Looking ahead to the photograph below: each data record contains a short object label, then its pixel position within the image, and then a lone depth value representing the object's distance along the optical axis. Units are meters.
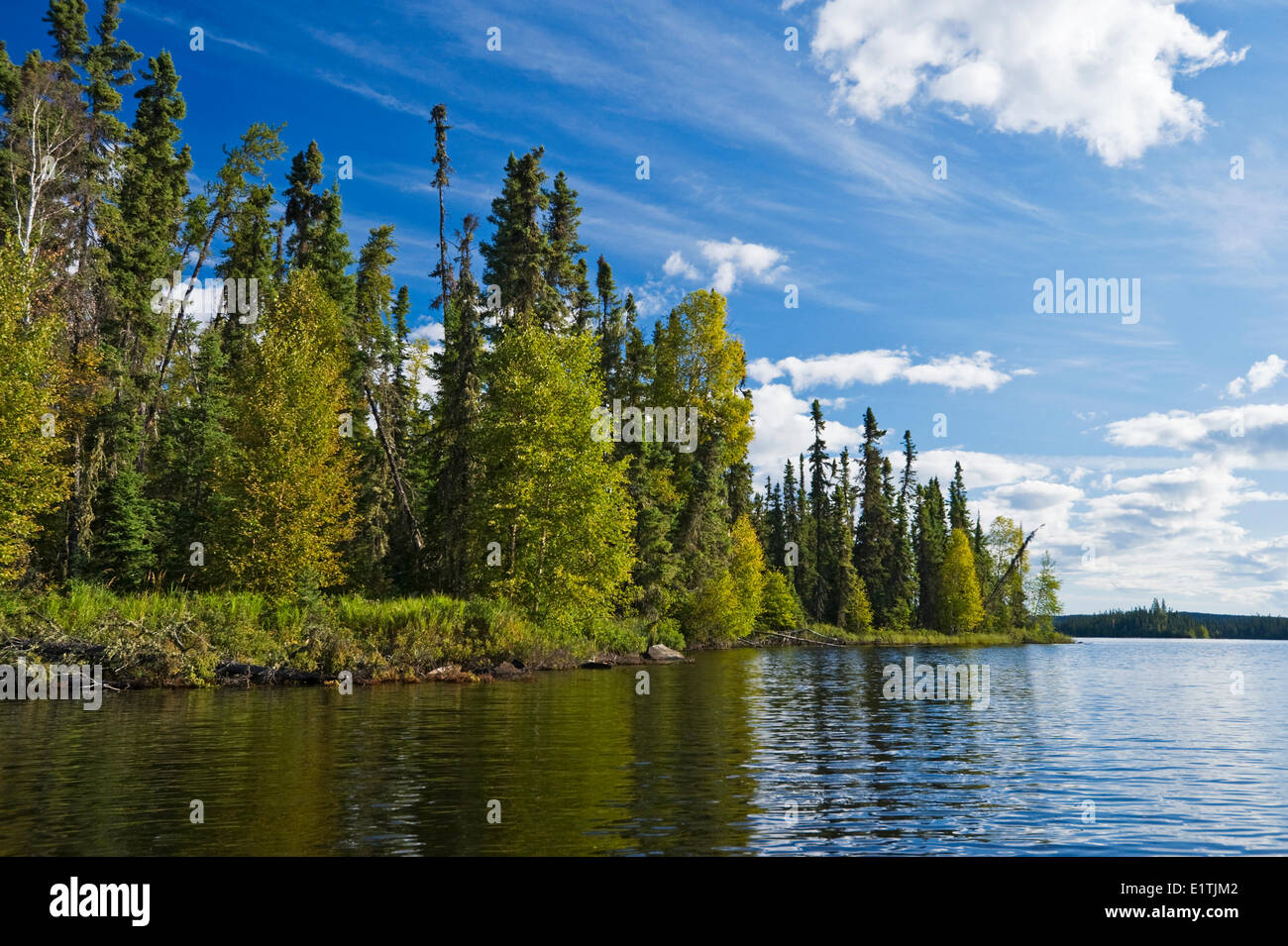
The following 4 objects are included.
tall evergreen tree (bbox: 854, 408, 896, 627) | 94.12
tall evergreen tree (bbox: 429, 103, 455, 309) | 45.59
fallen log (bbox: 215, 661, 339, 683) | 27.34
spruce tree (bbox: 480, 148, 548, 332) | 45.44
